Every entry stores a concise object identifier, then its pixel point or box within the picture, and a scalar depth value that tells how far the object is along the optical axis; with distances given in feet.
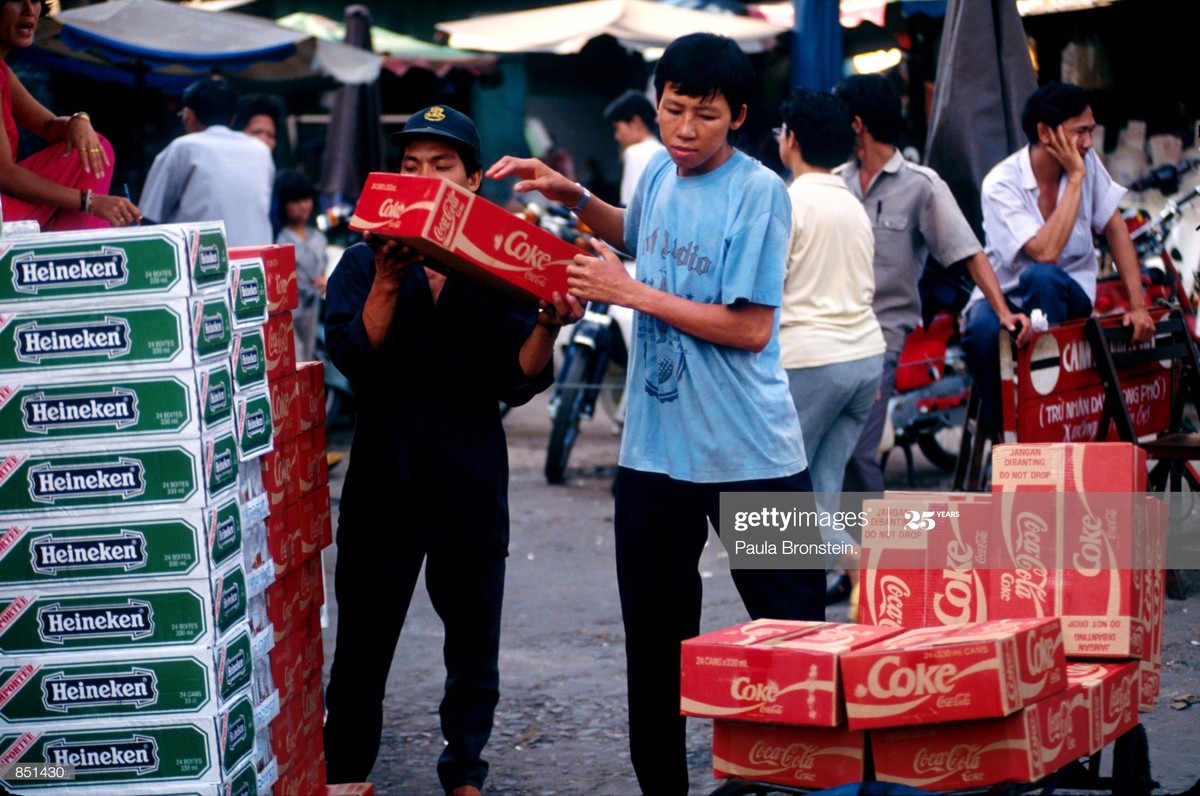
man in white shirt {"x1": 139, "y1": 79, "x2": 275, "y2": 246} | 23.90
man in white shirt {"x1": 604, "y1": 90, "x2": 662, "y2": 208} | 30.14
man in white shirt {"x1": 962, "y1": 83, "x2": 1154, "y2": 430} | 18.57
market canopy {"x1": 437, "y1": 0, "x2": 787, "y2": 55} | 43.14
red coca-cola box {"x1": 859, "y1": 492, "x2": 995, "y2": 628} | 10.69
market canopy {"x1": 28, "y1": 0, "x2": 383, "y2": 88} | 29.19
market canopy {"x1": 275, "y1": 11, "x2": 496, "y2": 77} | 47.03
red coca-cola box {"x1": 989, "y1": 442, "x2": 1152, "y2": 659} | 10.49
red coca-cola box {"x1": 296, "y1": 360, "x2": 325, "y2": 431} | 12.27
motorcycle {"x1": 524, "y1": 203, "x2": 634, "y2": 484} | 28.78
